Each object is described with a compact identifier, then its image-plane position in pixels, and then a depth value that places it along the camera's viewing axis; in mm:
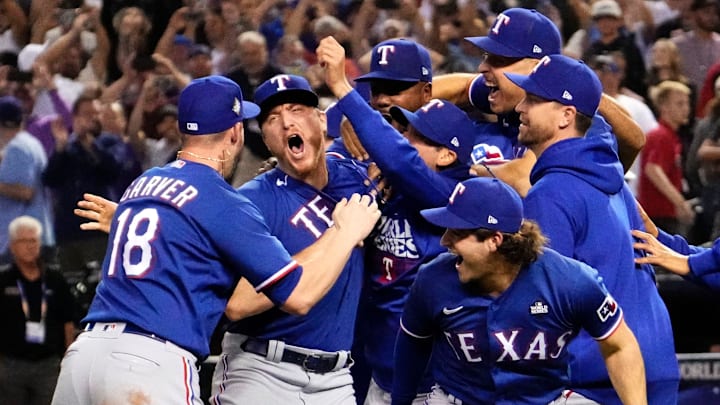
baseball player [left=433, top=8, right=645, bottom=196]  12110
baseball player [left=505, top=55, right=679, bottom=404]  10633
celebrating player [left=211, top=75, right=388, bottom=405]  10992
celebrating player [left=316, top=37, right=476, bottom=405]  11094
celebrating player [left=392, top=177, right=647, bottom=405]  10023
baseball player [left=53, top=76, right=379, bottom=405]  9641
